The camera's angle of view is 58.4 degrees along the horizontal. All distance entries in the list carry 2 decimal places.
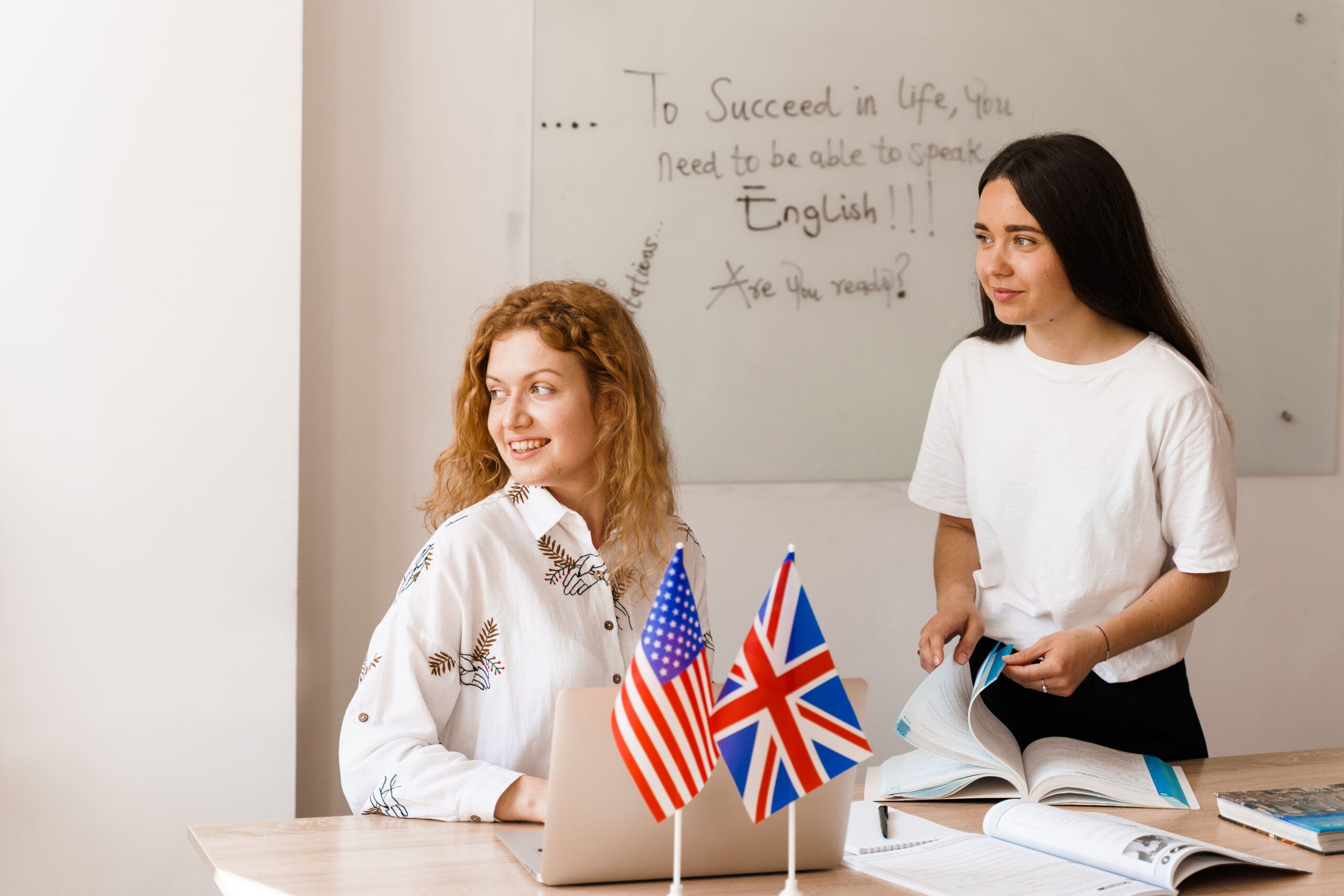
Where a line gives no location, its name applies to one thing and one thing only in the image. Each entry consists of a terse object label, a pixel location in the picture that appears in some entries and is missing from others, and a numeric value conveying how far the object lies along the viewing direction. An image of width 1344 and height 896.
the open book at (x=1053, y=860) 1.16
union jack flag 1.03
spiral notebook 1.28
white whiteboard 2.39
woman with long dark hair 1.65
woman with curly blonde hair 1.32
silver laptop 1.05
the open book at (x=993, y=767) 1.45
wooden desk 1.12
